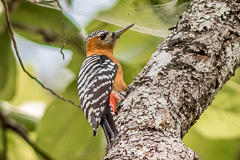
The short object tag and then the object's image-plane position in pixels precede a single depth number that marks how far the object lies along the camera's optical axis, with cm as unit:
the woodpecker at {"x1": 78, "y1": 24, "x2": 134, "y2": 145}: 641
